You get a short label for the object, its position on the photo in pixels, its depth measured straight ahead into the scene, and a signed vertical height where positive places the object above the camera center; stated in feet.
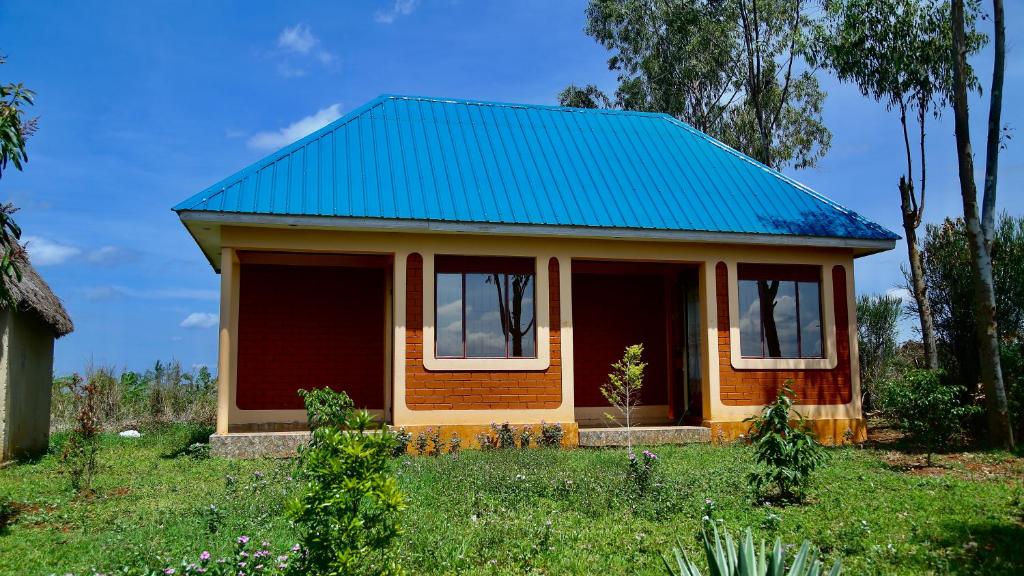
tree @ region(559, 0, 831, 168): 82.64 +36.06
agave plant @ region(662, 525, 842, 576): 13.71 -3.21
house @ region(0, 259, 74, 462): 37.86 +1.27
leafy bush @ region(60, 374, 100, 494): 32.12 -2.38
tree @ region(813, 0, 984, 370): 54.13 +22.43
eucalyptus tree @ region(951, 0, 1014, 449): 39.50 +8.24
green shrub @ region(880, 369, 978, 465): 36.35 -1.39
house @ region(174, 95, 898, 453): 40.70 +6.31
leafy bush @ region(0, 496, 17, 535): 26.17 -4.40
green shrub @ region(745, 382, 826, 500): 26.09 -2.41
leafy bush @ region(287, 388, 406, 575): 15.78 -2.40
